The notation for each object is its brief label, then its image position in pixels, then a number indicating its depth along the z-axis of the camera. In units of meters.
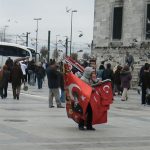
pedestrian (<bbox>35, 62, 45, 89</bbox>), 35.19
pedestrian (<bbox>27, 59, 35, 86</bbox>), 38.91
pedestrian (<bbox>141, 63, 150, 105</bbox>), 24.12
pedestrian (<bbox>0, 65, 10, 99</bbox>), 24.58
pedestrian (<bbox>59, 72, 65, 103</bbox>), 22.36
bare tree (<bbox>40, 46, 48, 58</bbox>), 107.81
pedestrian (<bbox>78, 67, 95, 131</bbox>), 13.91
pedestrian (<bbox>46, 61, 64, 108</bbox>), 20.12
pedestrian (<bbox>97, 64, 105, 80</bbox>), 28.53
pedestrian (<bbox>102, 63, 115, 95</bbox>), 28.50
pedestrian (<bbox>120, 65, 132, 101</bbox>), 26.63
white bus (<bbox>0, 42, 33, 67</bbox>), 54.66
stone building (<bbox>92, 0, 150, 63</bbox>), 39.44
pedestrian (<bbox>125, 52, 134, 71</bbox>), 39.28
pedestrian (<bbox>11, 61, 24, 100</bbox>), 23.95
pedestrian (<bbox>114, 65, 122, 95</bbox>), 30.17
